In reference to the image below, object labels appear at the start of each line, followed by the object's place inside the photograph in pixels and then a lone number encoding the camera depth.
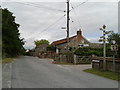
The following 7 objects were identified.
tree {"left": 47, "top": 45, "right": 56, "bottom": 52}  55.84
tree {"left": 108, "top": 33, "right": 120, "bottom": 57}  27.12
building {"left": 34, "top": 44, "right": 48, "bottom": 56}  72.90
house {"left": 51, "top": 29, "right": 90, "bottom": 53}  46.44
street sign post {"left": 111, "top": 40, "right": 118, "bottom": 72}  13.05
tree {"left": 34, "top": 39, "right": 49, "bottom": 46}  115.12
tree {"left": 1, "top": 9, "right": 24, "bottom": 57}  39.03
